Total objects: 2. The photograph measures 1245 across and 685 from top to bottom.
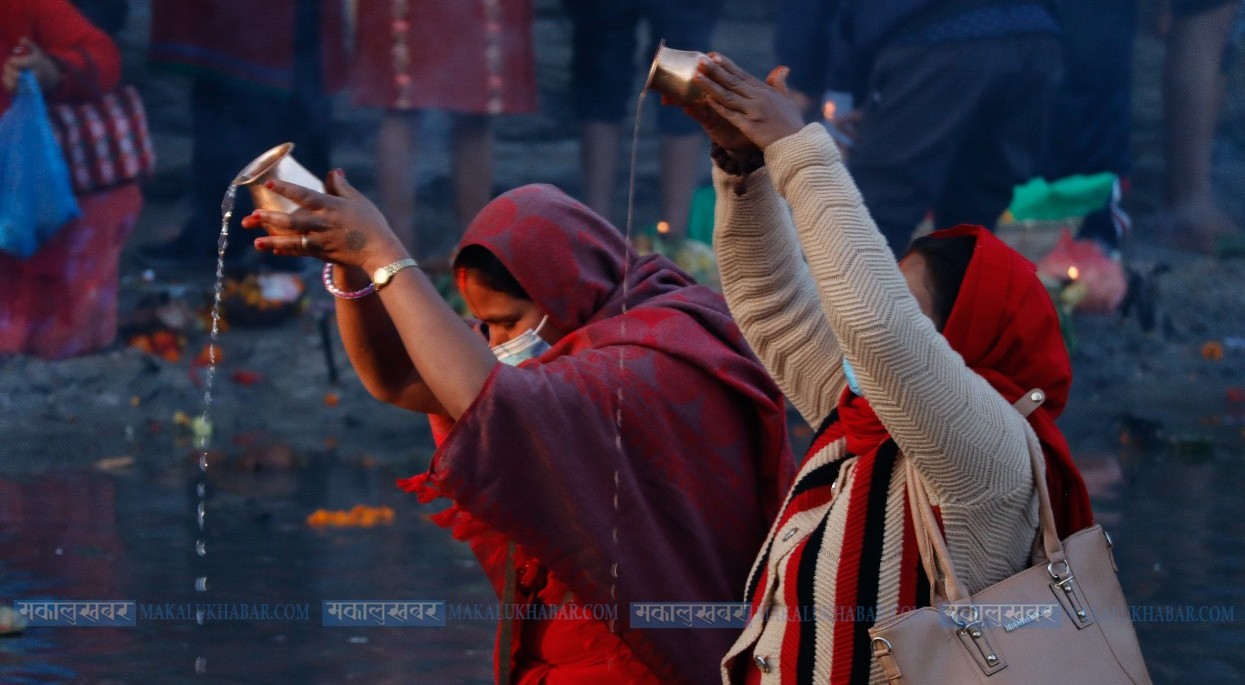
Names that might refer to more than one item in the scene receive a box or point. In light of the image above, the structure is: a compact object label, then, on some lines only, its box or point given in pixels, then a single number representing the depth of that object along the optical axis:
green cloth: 17.20
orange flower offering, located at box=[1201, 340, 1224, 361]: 17.33
